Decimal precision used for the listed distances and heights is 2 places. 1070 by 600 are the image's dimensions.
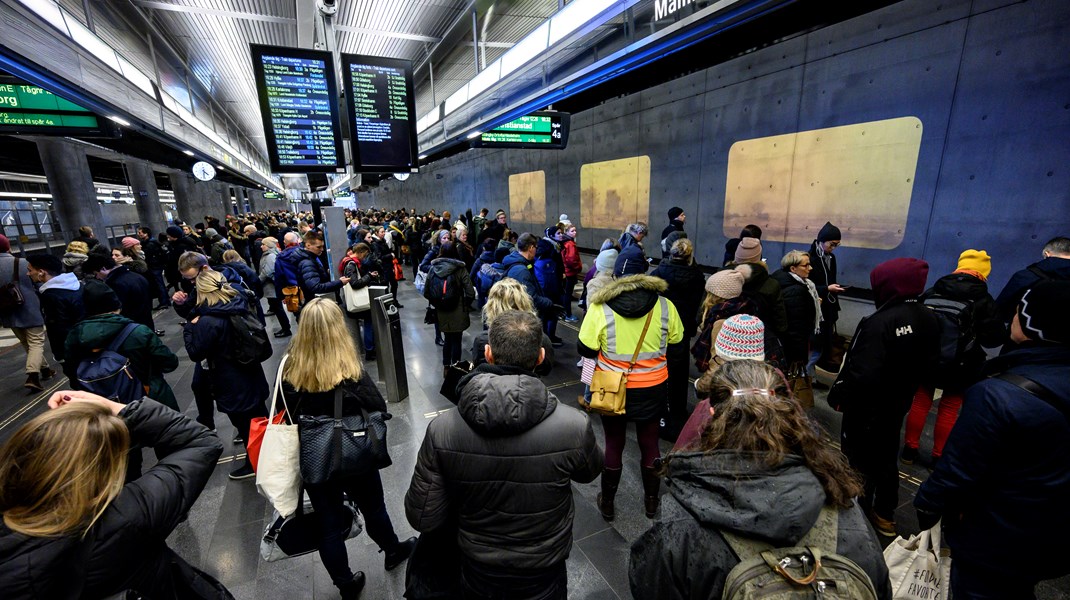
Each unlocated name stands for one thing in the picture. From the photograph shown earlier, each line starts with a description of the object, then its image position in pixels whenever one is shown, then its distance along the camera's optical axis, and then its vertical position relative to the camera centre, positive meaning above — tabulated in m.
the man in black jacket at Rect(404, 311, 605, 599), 1.38 -0.93
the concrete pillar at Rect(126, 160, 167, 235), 14.04 +0.92
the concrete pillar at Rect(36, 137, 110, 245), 9.17 +0.91
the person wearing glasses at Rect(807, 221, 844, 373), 4.45 -0.83
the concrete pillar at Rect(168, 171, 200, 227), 17.77 +1.08
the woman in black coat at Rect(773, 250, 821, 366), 3.60 -0.86
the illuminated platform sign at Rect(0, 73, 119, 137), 5.23 +1.44
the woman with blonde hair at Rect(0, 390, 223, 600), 1.01 -0.78
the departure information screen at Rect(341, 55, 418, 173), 5.07 +1.28
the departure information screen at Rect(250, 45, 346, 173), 4.67 +1.27
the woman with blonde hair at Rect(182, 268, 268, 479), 2.93 -0.92
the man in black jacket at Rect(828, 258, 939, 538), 2.32 -0.97
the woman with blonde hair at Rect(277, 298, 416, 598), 1.93 -0.85
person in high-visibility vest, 2.53 -0.89
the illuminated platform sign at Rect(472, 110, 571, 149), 7.16 +1.42
